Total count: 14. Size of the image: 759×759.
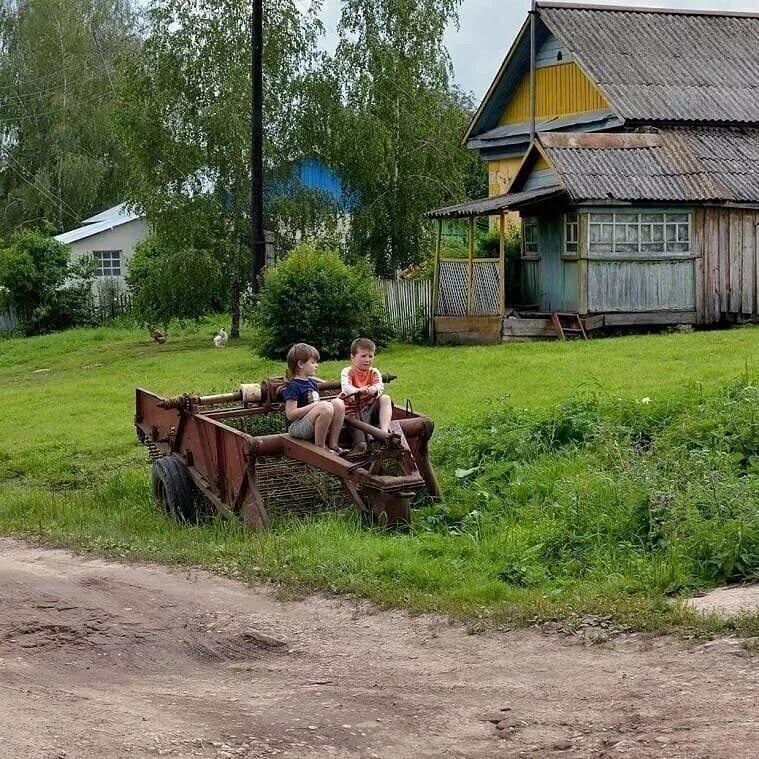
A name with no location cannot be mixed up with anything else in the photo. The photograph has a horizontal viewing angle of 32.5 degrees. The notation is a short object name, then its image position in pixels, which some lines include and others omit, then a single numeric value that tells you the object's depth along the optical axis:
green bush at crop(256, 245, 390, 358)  24.30
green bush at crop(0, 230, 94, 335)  40.44
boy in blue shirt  9.98
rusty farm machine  9.62
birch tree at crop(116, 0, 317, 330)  31.05
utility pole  28.56
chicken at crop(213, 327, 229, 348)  30.08
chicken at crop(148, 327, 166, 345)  33.31
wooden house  24.83
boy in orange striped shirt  10.34
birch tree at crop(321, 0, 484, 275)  32.28
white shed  46.09
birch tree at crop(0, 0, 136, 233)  51.53
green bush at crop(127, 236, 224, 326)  30.78
